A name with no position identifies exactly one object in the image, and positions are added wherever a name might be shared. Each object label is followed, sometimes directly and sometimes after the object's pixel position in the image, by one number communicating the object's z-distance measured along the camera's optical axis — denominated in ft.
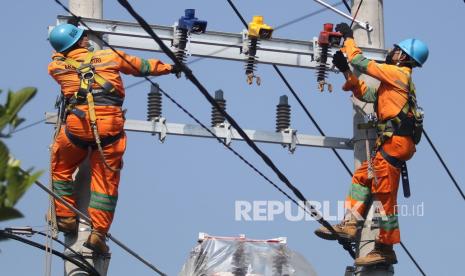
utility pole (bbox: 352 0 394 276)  66.33
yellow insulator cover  65.16
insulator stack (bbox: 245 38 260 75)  65.87
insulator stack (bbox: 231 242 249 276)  61.26
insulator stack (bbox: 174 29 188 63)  63.98
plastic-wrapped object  61.52
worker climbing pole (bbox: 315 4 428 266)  65.05
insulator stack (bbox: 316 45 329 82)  67.41
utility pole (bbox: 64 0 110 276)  59.00
